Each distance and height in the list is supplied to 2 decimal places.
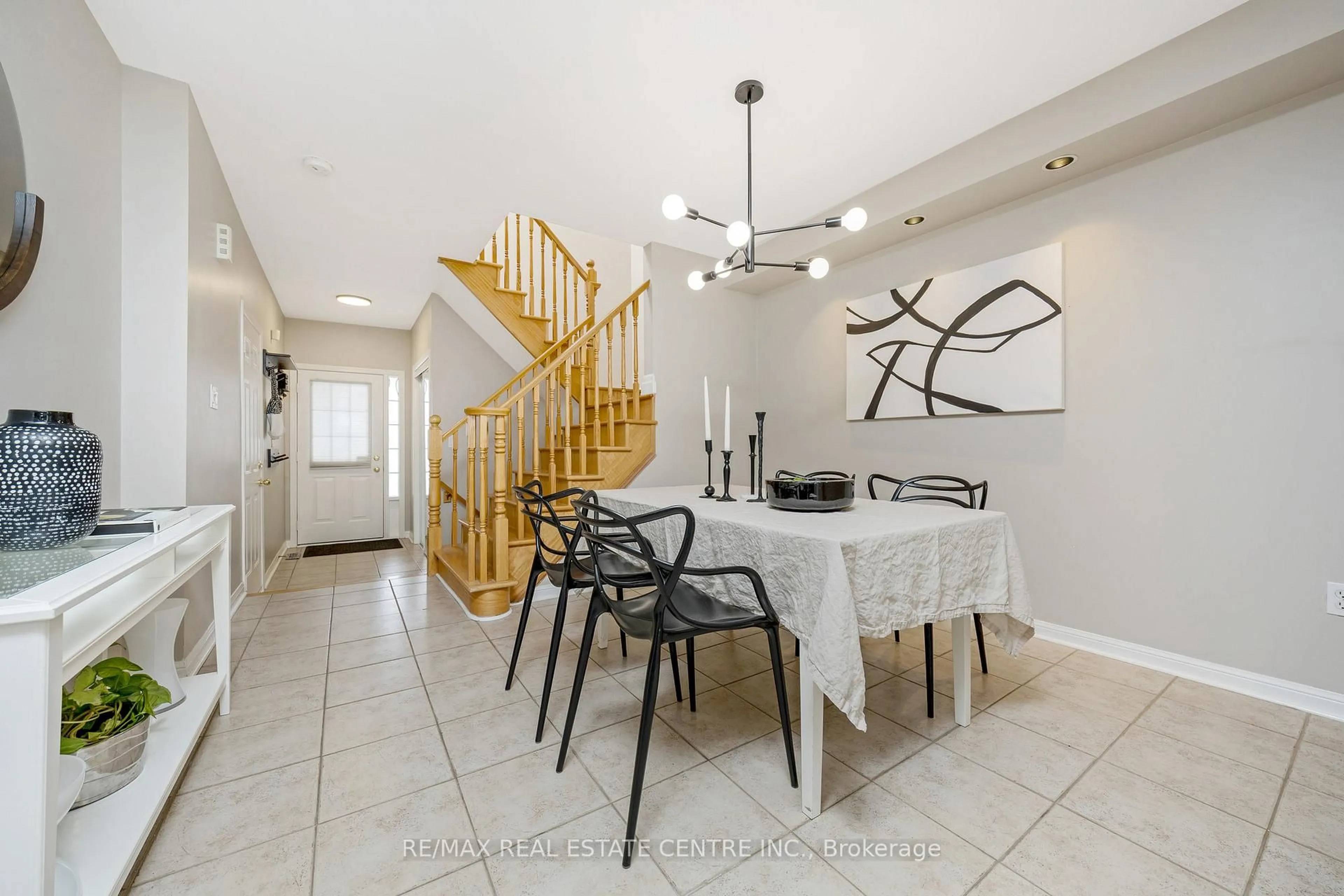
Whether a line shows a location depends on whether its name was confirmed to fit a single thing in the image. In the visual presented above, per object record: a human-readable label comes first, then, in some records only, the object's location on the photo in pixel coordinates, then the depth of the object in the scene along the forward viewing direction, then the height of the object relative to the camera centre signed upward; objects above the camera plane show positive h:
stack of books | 1.30 -0.19
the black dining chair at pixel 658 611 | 1.25 -0.45
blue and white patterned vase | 1.04 -0.06
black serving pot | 1.78 -0.14
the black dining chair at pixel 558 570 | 1.70 -0.42
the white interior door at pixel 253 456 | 3.36 -0.02
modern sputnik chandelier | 1.98 +0.86
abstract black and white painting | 2.57 +0.60
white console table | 0.76 -0.40
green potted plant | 1.19 -0.65
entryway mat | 4.98 -0.96
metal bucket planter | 1.18 -0.74
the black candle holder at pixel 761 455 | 2.02 -0.01
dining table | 1.24 -0.35
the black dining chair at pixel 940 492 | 2.25 -0.22
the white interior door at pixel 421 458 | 5.22 -0.06
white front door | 5.46 -0.04
